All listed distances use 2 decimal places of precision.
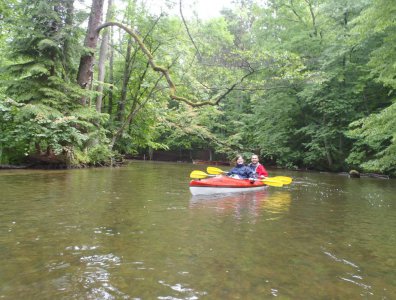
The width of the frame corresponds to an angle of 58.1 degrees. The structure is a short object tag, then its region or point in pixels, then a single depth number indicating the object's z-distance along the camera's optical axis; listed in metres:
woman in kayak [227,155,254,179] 11.79
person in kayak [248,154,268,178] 12.55
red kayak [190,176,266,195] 9.17
